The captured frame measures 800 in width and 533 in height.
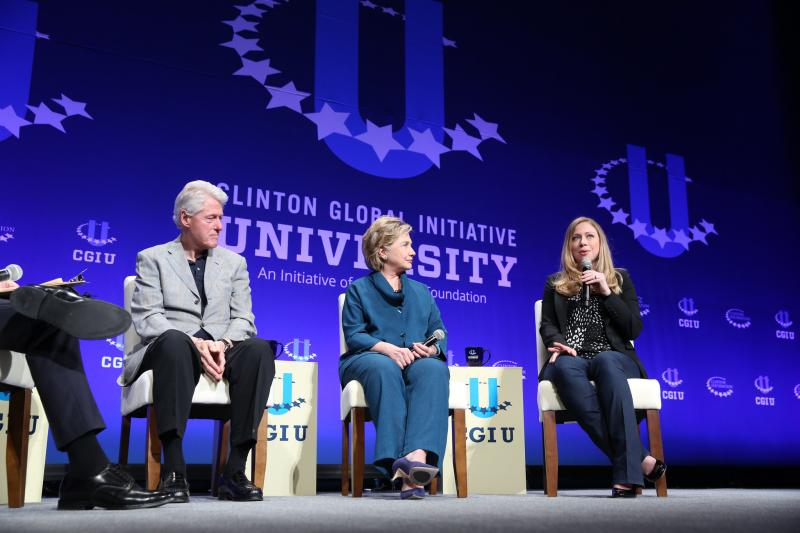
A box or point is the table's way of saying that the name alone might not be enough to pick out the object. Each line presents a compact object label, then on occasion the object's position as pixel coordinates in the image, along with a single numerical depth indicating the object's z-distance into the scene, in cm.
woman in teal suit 245
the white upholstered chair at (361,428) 270
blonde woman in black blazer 262
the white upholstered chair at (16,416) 211
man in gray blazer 221
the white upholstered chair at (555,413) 288
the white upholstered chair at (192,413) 238
